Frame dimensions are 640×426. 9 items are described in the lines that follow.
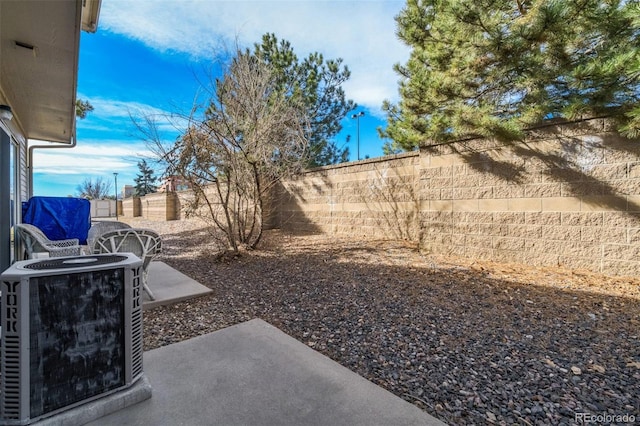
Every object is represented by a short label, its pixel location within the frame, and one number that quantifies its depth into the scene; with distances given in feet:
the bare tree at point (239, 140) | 17.76
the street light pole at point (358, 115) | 43.80
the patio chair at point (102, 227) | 18.87
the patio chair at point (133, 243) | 10.21
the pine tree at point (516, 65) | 12.34
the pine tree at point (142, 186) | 127.34
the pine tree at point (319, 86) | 37.37
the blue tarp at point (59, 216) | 17.90
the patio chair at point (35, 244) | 11.96
